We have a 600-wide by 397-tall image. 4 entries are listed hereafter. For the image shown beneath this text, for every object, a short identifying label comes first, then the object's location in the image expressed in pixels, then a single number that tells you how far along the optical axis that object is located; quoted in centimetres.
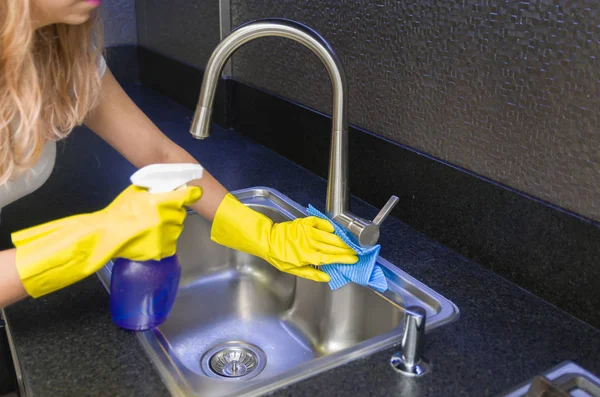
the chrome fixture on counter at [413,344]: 76
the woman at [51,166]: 78
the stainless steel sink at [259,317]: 79
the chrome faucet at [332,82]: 90
